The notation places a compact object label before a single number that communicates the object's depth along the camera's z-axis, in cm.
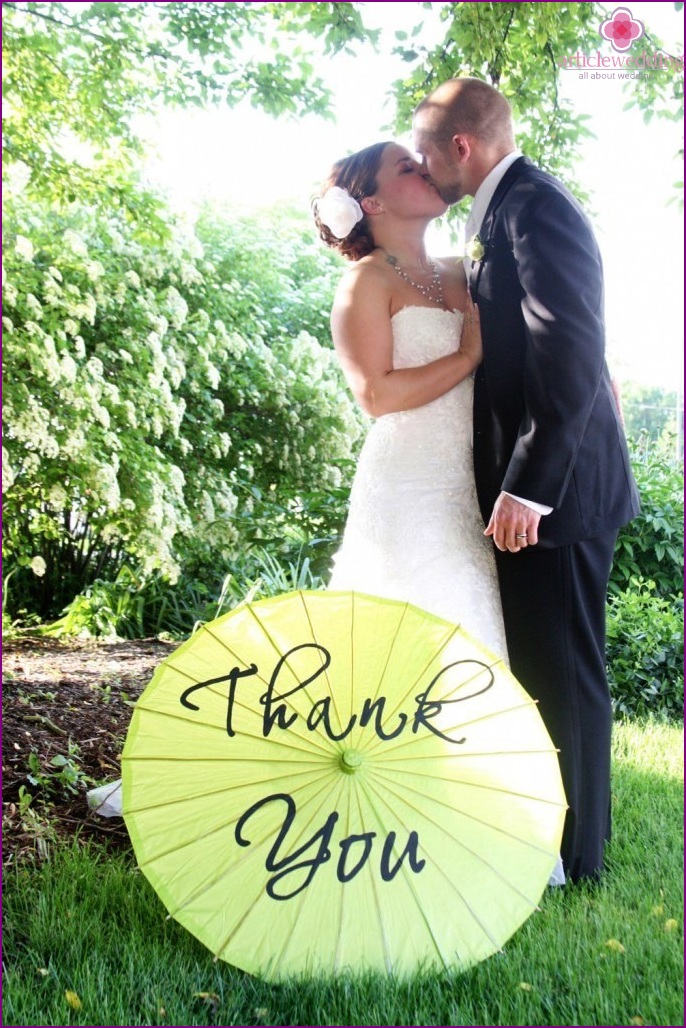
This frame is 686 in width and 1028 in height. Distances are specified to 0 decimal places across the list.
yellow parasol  202
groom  242
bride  273
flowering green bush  582
